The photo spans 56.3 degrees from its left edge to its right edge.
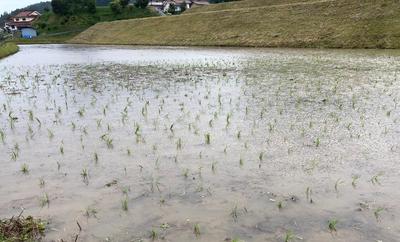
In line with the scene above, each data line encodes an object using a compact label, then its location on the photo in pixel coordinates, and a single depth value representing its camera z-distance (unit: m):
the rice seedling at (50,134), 9.69
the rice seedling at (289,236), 4.77
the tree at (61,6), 116.50
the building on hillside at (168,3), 157.62
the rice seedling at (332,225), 5.07
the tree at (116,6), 116.06
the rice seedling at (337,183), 6.35
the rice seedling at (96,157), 7.88
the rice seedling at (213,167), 7.27
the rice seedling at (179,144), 8.65
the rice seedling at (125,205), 5.72
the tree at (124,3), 118.10
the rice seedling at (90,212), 5.55
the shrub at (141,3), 118.31
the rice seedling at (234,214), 5.43
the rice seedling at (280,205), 5.70
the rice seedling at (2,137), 9.46
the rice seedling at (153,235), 4.91
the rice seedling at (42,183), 6.65
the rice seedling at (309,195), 5.96
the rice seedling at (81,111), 12.27
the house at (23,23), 129.38
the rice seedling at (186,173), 7.00
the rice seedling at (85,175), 6.84
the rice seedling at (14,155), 8.14
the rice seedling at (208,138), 9.02
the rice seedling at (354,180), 6.49
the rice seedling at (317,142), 8.61
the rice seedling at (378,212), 5.38
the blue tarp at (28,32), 125.05
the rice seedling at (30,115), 11.79
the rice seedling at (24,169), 7.31
